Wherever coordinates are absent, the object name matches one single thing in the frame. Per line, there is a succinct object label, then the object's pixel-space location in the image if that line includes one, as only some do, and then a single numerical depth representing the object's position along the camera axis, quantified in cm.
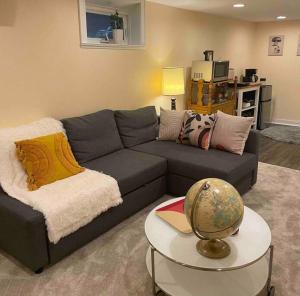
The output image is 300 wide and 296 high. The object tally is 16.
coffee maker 582
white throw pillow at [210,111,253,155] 307
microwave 455
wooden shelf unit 464
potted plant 362
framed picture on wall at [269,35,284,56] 607
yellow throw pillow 237
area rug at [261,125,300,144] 516
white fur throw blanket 205
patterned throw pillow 321
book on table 184
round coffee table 161
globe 146
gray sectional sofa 202
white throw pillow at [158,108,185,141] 347
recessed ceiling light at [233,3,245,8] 405
